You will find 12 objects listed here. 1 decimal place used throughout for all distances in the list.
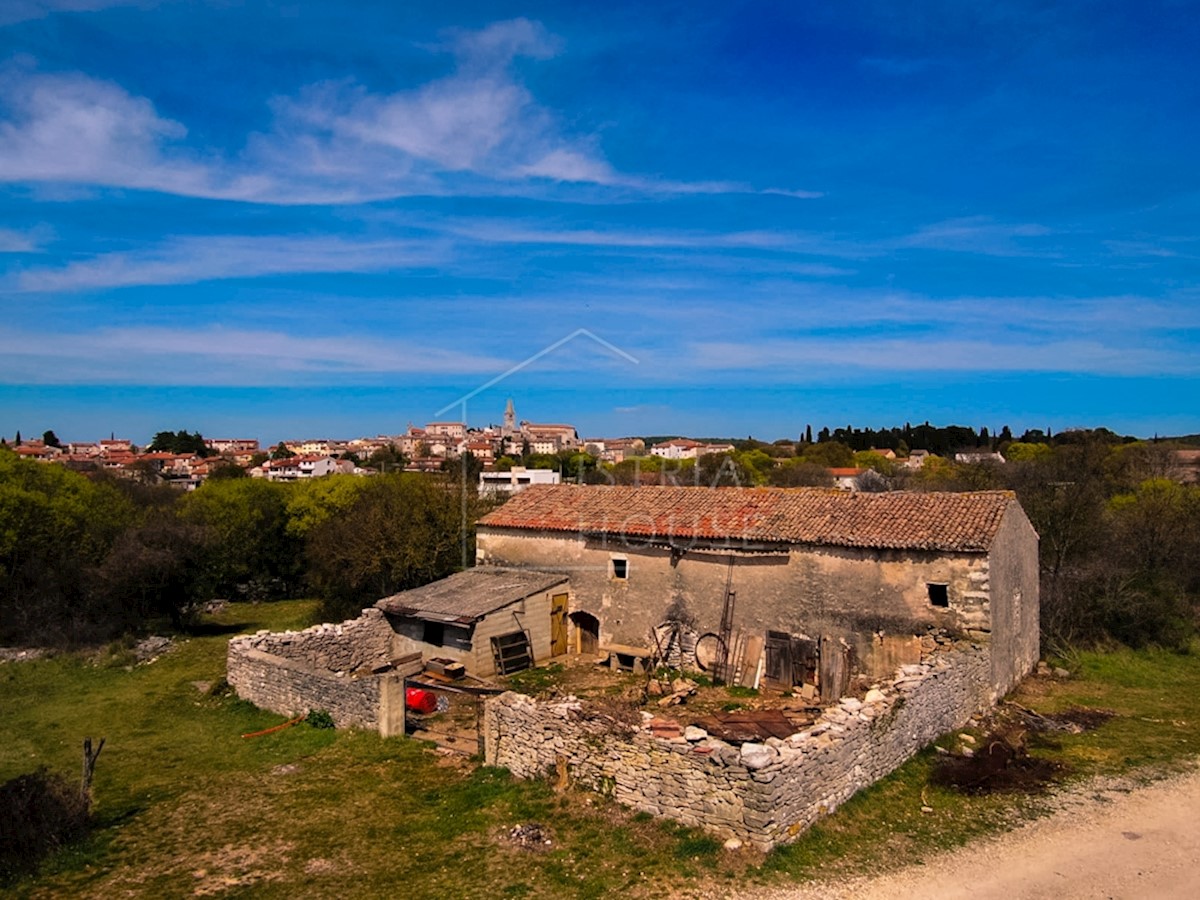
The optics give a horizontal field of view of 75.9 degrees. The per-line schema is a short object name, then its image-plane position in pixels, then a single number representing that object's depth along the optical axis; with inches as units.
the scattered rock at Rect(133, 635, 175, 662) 882.7
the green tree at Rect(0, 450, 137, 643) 928.3
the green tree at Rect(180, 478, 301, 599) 1331.2
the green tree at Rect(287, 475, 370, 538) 1427.2
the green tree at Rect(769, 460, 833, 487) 2218.3
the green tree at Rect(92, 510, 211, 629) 964.0
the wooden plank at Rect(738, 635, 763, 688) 724.0
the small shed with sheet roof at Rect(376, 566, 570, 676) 767.1
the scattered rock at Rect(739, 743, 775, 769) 390.0
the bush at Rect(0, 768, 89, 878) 398.6
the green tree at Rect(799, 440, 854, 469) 3011.8
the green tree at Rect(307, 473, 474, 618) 1011.3
